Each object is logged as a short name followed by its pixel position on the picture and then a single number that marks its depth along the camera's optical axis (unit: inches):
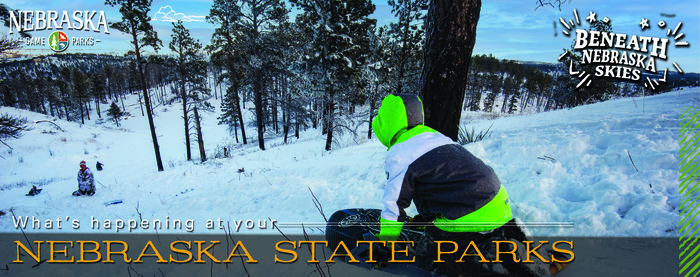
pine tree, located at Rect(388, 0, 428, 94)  613.9
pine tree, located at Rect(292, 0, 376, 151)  517.0
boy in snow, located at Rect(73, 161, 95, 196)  359.6
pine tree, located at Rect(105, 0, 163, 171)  486.9
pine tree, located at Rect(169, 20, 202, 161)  630.5
